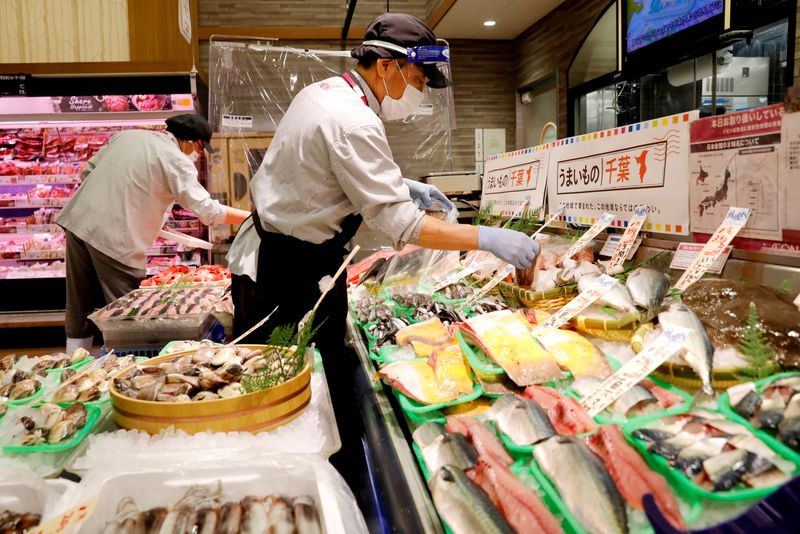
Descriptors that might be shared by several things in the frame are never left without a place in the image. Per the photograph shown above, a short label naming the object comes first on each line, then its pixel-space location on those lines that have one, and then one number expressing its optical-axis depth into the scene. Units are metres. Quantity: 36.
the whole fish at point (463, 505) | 0.96
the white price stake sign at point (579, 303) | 1.84
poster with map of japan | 1.68
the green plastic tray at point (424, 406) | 1.49
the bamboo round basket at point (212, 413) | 1.45
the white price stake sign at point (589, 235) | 2.42
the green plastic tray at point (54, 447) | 1.42
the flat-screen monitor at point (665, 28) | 5.21
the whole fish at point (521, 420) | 1.22
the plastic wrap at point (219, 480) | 1.16
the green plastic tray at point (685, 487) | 0.89
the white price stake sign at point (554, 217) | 2.93
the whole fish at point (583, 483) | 0.92
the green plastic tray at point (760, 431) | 0.96
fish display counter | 0.95
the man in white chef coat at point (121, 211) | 4.15
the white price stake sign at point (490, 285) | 2.56
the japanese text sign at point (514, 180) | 3.18
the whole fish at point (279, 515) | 1.11
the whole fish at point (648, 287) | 1.78
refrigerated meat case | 6.12
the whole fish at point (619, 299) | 1.82
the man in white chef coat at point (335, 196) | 2.23
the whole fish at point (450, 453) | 1.17
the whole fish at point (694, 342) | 1.34
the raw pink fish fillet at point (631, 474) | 0.95
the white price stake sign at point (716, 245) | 1.78
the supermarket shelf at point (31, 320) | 6.20
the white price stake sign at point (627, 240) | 2.22
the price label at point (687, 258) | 1.87
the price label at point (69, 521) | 1.00
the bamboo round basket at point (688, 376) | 1.36
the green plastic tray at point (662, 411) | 1.28
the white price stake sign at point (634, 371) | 1.29
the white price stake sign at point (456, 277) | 2.86
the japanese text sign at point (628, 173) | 2.07
